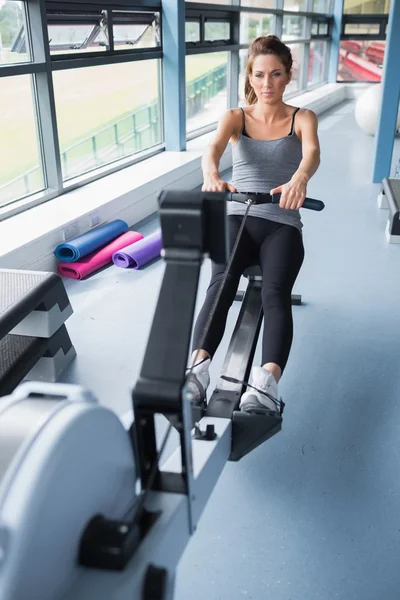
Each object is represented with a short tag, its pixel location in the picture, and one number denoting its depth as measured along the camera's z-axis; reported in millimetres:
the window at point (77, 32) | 3969
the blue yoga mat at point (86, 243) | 3615
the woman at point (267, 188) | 1958
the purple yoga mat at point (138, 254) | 3666
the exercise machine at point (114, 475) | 772
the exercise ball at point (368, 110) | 7059
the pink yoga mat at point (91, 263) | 3547
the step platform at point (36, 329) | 2293
